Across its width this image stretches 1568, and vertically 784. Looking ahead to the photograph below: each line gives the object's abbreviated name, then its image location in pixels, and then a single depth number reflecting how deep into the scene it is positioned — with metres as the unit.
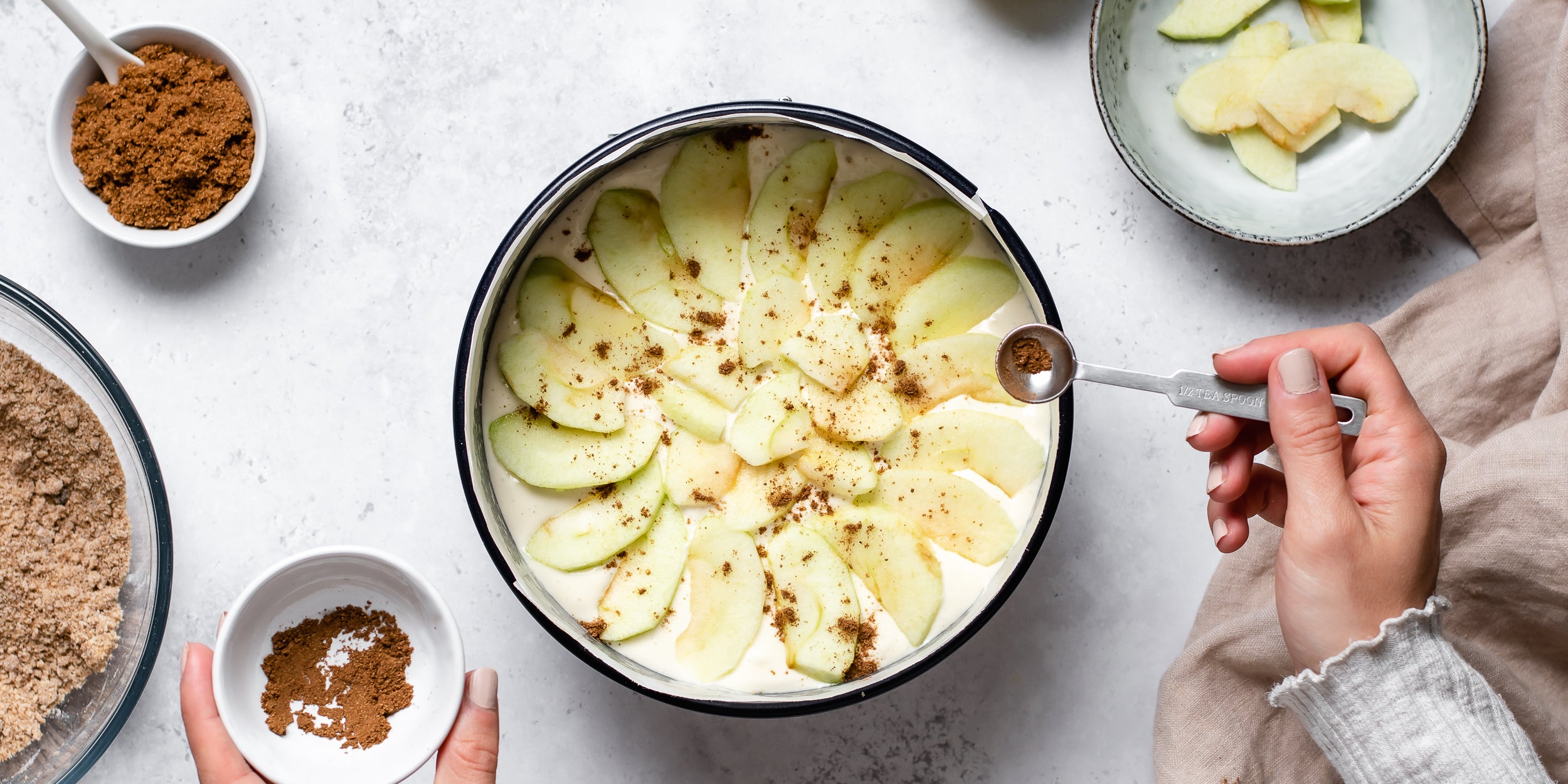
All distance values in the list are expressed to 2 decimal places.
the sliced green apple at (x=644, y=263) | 1.05
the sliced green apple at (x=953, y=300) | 1.05
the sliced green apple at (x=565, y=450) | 1.05
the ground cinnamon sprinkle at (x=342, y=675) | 1.05
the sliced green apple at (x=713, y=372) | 1.06
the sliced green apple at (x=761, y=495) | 1.06
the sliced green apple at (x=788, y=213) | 1.05
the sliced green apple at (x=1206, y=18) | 1.09
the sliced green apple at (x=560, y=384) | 1.04
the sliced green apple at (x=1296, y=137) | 1.09
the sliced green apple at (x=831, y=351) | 1.05
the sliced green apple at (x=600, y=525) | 1.05
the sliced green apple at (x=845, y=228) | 1.05
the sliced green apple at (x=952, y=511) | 1.05
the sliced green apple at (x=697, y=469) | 1.06
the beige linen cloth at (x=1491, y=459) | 1.06
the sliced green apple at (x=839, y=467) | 1.05
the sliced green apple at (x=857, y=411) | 1.05
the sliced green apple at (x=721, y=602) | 1.05
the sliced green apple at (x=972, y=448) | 1.05
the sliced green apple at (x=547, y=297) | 1.05
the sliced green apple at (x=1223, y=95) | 1.09
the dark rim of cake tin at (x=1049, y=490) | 1.01
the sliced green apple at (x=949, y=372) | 1.05
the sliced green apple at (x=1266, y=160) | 1.09
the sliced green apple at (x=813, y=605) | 1.05
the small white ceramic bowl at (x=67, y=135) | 1.06
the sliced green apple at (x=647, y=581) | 1.05
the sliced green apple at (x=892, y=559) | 1.05
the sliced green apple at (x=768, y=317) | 1.06
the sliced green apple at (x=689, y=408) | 1.06
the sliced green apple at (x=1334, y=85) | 1.08
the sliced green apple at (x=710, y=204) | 1.05
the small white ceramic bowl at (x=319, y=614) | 1.03
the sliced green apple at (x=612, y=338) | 1.06
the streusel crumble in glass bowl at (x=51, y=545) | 1.06
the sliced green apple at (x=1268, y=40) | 1.09
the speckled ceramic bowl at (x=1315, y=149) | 1.07
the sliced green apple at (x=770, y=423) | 1.05
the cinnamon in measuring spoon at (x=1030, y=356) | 1.02
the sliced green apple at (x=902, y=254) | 1.05
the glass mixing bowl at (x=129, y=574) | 1.05
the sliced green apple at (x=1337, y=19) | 1.09
